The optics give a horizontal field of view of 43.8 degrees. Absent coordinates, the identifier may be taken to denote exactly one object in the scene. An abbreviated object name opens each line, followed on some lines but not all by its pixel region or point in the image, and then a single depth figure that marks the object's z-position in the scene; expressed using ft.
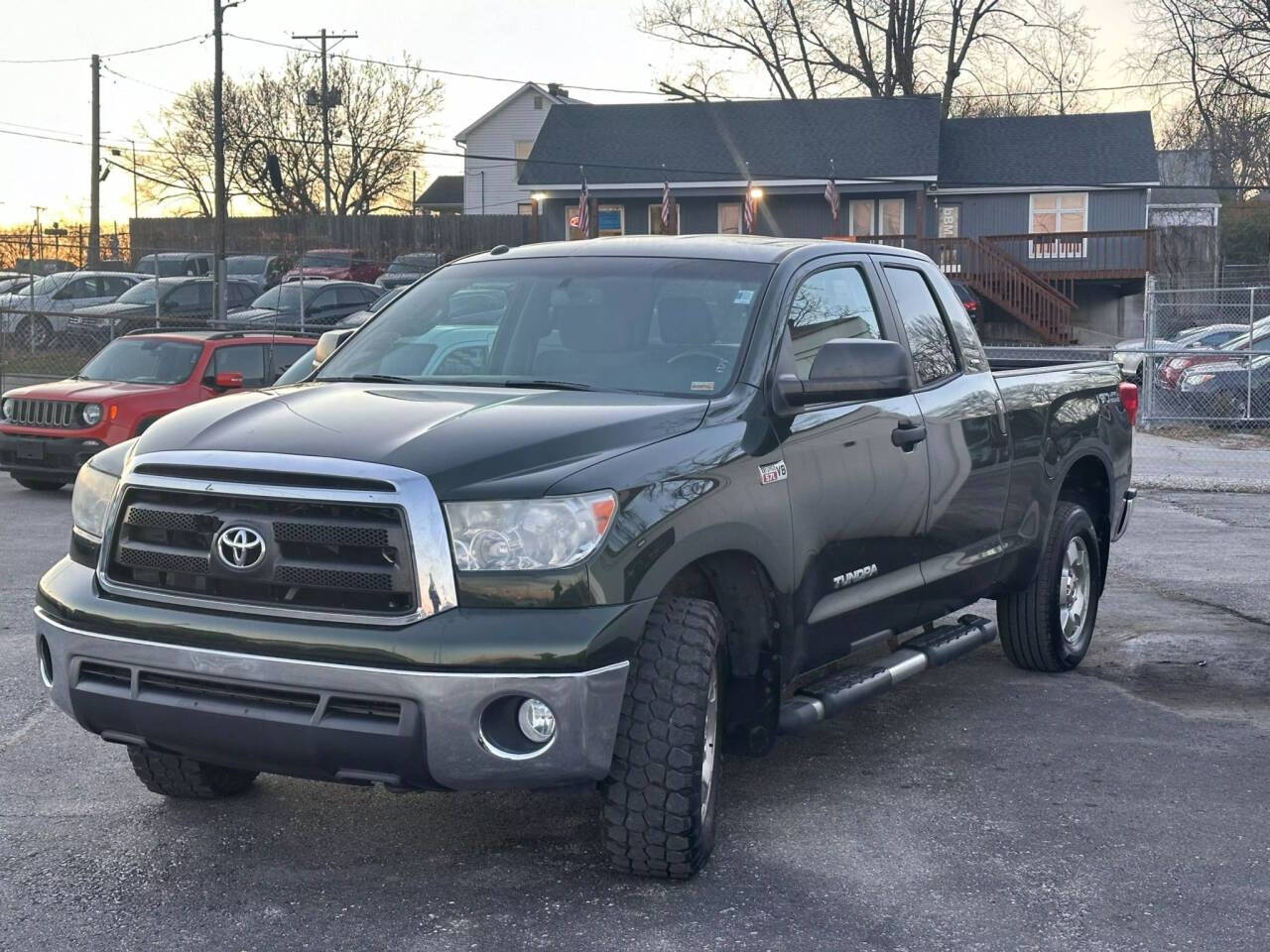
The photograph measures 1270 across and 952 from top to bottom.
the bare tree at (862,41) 179.01
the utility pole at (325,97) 184.75
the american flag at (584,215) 133.28
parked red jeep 45.14
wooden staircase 130.00
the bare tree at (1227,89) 142.10
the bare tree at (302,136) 218.59
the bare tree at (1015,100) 188.14
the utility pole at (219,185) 95.14
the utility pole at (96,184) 143.64
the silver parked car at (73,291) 106.83
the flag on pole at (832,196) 129.70
